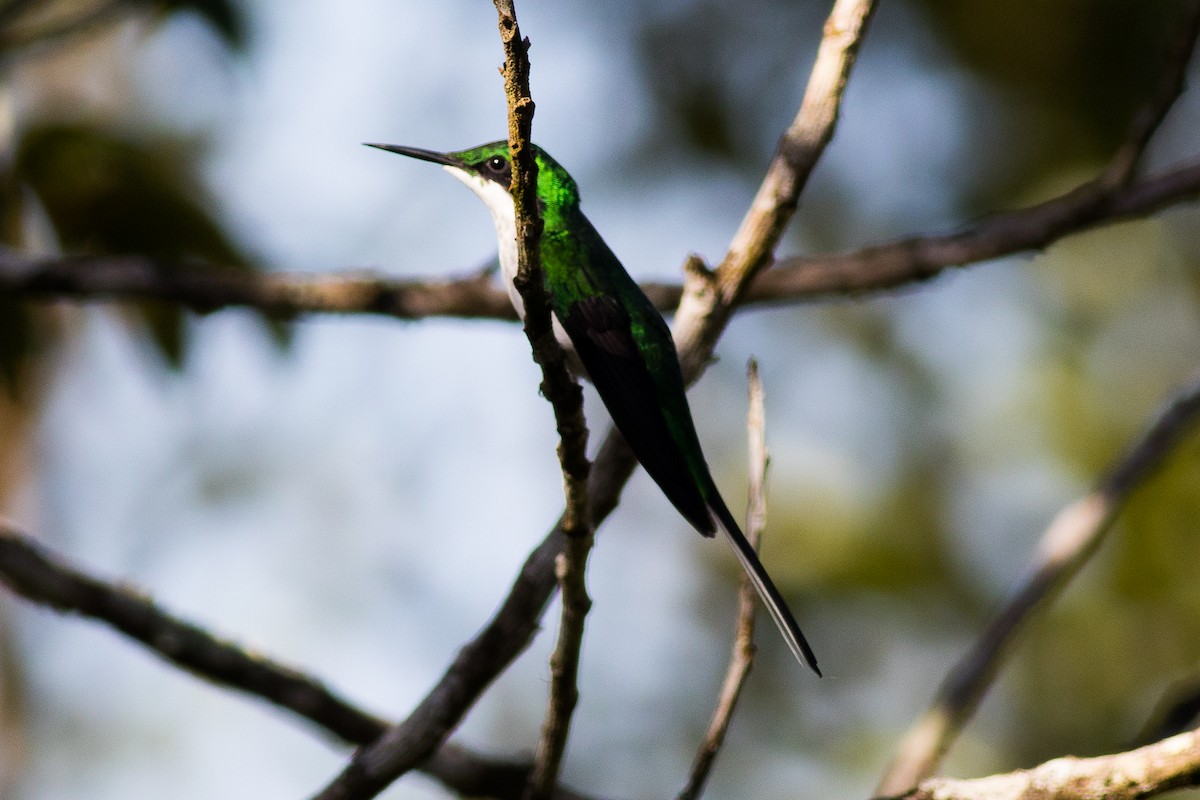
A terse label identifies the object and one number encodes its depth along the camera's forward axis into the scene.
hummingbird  6.77
